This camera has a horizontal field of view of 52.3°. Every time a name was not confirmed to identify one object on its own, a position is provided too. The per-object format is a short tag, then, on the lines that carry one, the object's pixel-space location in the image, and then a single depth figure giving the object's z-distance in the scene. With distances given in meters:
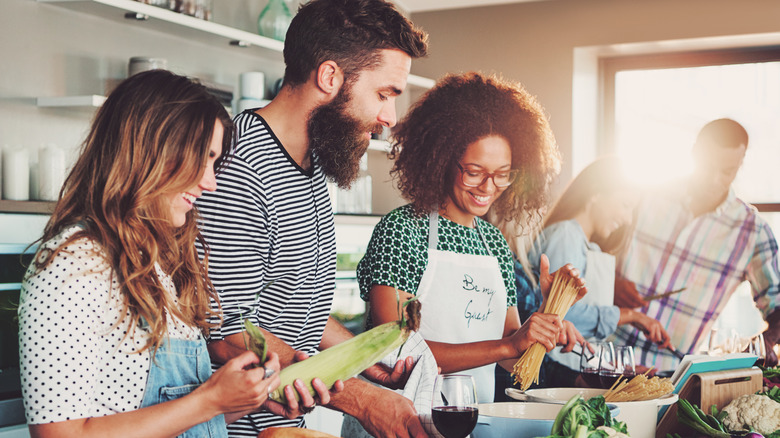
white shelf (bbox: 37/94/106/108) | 2.83
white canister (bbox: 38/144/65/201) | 2.75
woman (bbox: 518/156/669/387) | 2.83
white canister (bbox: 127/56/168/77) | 3.07
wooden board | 1.68
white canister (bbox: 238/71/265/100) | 3.59
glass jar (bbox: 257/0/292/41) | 3.74
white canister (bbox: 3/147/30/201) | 2.67
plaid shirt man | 3.78
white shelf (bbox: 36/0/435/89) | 2.94
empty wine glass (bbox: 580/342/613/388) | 1.71
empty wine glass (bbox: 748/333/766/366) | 2.12
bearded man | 1.46
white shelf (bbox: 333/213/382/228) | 3.79
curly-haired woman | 1.89
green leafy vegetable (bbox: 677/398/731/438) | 1.62
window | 4.28
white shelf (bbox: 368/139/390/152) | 4.32
